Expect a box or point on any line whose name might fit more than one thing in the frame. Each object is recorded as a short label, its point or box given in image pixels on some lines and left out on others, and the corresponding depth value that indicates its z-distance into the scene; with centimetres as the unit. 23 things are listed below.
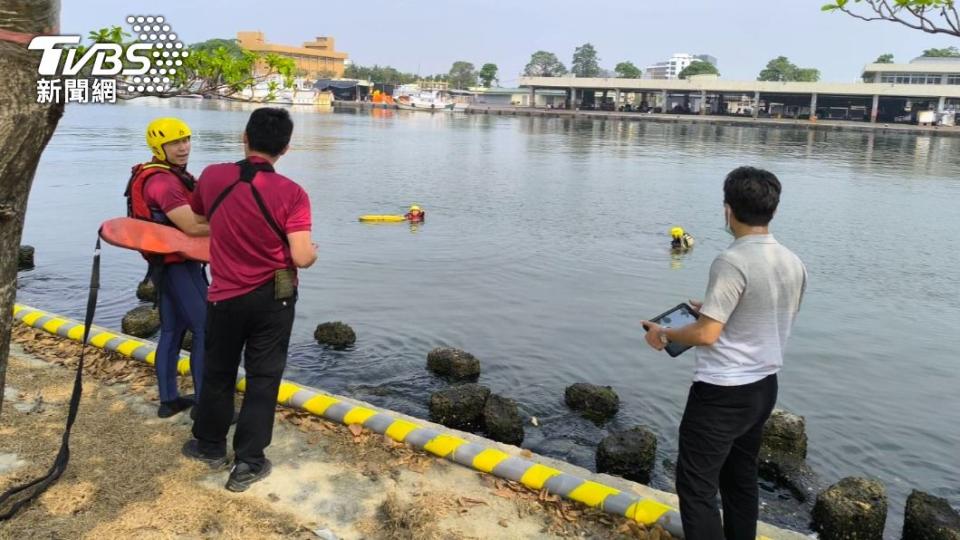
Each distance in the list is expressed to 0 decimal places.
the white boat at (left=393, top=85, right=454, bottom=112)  11238
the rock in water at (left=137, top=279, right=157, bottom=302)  1081
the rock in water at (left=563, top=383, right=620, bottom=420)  752
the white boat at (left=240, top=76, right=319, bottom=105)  9626
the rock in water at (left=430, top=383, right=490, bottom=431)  678
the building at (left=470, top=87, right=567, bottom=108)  11931
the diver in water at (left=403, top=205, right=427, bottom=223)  1881
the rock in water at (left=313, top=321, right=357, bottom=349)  916
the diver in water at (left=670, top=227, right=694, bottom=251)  1645
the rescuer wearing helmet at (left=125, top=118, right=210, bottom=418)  441
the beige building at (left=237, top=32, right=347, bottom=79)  14000
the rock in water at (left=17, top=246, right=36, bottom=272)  1266
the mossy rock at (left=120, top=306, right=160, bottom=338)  880
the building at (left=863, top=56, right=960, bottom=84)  8494
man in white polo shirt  314
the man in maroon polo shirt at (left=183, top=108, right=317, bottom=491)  380
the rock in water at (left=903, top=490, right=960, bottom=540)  498
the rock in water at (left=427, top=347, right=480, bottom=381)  827
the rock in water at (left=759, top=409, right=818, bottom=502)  634
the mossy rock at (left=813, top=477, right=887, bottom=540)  507
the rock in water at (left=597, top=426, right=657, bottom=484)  608
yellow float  1873
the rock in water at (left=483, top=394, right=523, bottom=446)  653
